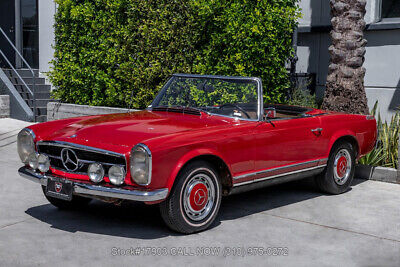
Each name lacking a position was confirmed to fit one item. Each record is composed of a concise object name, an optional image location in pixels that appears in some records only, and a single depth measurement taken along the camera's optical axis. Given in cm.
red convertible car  510
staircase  1349
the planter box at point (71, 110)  1135
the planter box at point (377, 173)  783
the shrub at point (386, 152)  812
